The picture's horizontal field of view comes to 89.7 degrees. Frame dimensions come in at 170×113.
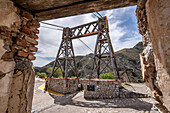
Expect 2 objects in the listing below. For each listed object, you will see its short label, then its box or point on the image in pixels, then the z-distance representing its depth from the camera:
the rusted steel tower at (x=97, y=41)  7.82
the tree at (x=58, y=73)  25.45
